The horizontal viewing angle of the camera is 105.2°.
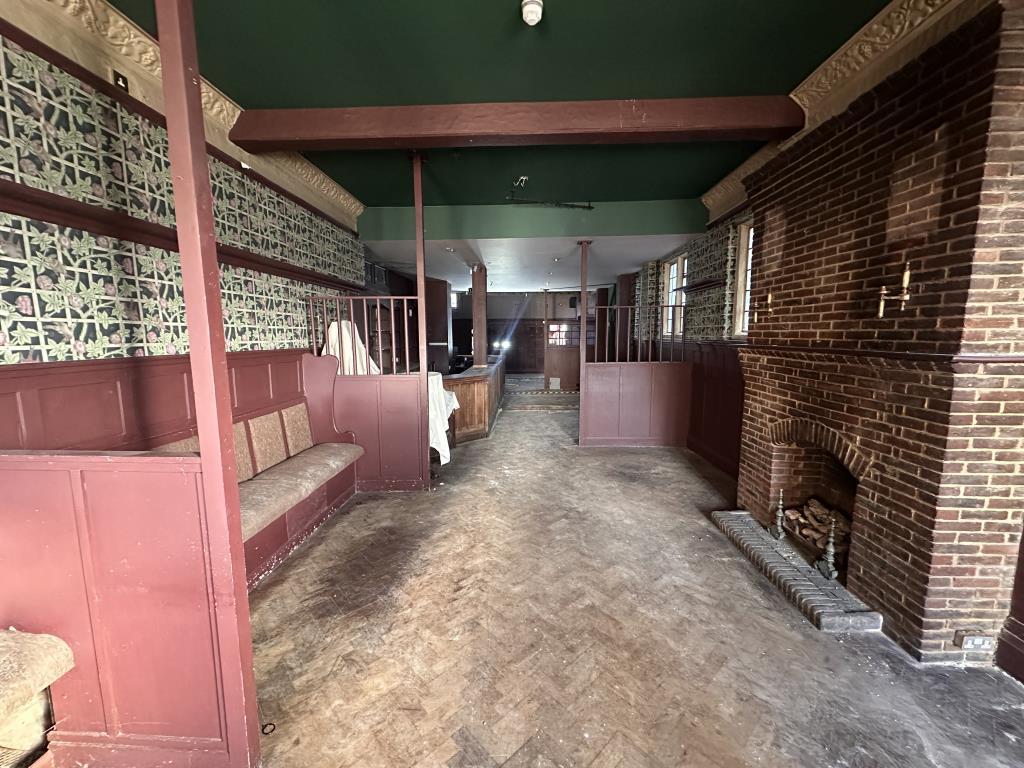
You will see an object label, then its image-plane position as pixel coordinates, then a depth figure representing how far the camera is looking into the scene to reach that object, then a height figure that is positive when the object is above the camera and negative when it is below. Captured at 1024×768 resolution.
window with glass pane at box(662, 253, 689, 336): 5.86 +0.76
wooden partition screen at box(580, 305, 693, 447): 5.28 -0.87
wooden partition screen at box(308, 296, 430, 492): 3.75 -0.72
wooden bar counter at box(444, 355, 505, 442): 5.56 -0.92
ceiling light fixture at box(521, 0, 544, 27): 1.96 +1.66
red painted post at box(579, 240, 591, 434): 4.91 +0.36
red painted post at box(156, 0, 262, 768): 1.15 -0.05
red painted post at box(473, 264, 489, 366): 6.79 +0.39
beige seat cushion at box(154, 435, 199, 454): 2.24 -0.62
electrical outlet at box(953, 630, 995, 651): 1.79 -1.38
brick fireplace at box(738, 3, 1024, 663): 1.62 +0.02
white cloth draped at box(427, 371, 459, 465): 4.01 -0.80
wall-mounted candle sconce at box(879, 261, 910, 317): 1.88 +0.21
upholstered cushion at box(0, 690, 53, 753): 1.32 -1.33
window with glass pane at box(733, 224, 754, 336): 4.24 +0.63
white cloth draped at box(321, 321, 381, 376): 3.91 -0.07
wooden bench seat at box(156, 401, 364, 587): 2.38 -0.98
